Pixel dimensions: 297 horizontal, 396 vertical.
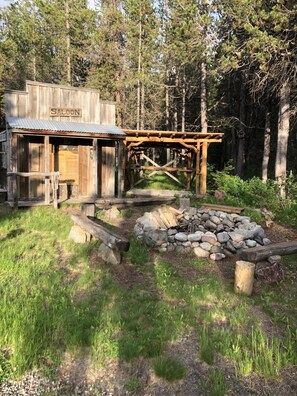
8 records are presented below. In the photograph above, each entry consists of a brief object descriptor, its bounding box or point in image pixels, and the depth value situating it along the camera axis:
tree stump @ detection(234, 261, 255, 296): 5.52
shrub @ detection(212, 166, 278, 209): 12.29
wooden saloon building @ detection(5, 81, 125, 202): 12.47
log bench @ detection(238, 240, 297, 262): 6.11
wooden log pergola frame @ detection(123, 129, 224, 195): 15.29
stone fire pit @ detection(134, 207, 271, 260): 7.88
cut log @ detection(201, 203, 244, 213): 11.00
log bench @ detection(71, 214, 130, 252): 6.38
